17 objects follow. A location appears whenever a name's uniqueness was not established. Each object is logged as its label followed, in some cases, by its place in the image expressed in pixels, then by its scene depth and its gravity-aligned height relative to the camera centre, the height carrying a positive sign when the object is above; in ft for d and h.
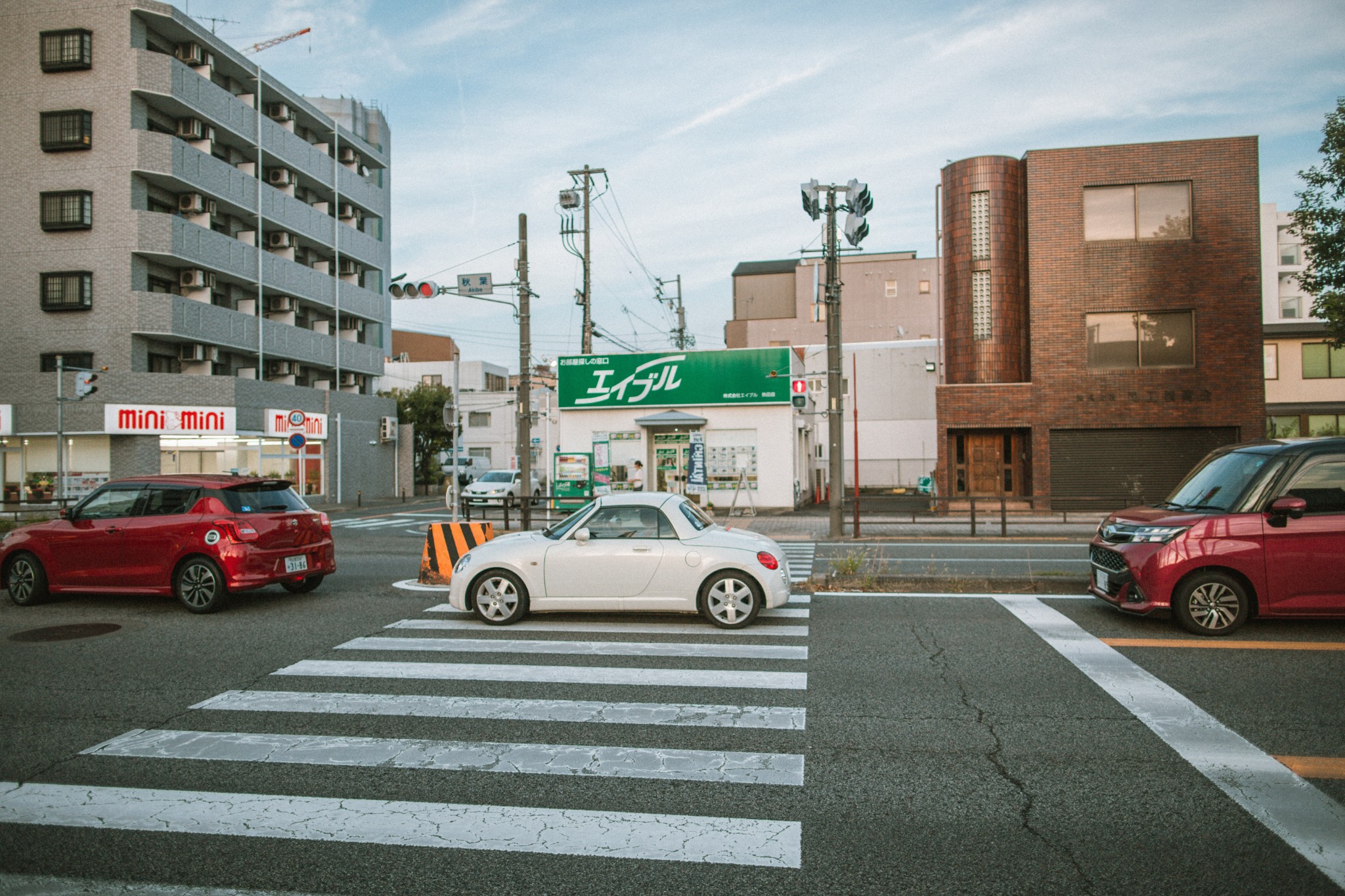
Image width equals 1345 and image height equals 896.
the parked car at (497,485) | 114.52 -2.99
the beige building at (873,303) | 199.93 +37.20
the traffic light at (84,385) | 86.89 +8.61
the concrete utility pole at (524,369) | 77.66 +8.70
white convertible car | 29.30 -3.77
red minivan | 25.96 -2.95
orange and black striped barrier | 40.60 -3.95
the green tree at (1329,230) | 73.92 +20.37
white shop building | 94.84 +4.63
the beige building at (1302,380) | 122.01 +10.70
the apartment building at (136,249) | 103.45 +27.99
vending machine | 88.79 -1.32
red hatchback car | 33.22 -3.08
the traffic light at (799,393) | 74.08 +5.88
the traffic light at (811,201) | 67.15 +20.60
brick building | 88.07 +13.82
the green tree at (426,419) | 177.27 +9.52
